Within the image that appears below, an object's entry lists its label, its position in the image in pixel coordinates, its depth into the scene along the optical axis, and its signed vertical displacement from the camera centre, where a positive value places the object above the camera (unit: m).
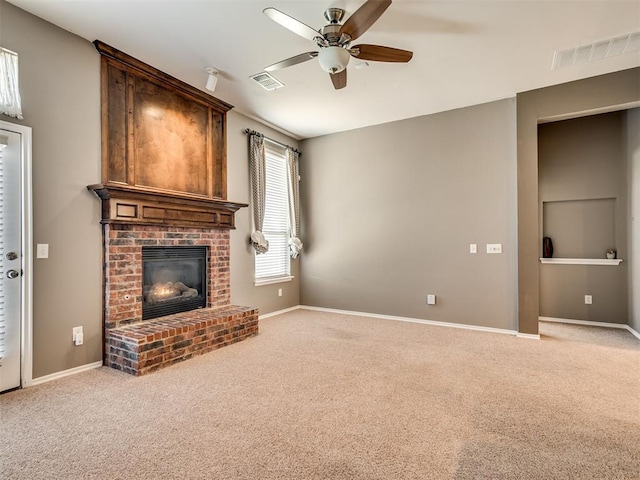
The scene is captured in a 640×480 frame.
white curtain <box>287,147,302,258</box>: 5.70 +0.65
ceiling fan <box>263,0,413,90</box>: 2.30 +1.54
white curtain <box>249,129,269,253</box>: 4.97 +0.73
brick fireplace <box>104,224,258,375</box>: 3.02 -0.83
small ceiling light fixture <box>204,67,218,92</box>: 3.60 +1.76
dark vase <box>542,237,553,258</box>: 5.13 -0.15
